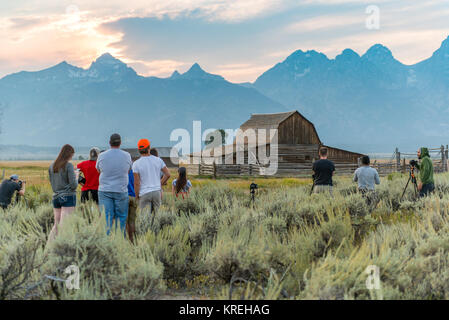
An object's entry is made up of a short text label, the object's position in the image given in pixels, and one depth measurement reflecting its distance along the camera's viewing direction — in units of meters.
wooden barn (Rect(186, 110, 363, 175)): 38.38
